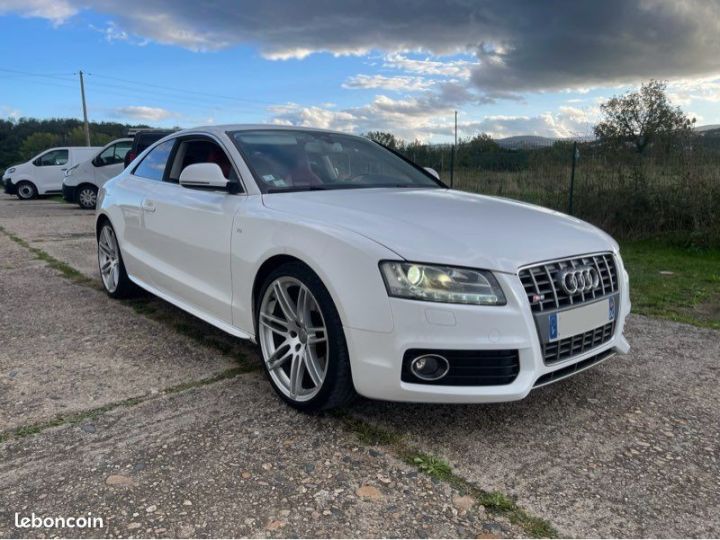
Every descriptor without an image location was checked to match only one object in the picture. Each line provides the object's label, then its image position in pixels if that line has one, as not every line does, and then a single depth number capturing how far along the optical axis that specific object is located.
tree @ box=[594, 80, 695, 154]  30.09
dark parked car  11.80
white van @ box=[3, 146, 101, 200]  19.59
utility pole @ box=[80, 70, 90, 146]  40.94
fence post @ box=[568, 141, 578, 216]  9.81
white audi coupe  2.46
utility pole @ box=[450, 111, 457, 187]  12.25
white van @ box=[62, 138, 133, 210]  14.70
